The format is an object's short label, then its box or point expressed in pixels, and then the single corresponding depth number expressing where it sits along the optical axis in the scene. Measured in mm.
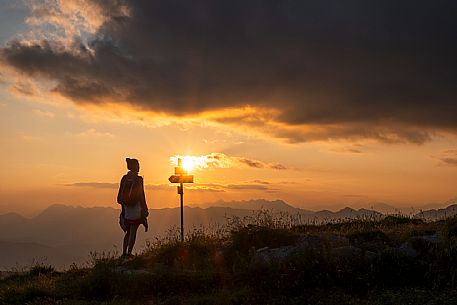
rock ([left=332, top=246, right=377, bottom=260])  10180
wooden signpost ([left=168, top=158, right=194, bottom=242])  19344
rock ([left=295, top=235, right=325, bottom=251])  10383
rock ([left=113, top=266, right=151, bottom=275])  11026
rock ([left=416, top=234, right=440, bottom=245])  10958
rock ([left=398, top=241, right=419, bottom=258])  10359
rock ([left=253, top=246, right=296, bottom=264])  10312
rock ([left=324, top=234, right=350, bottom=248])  11727
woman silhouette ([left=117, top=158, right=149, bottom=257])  15320
